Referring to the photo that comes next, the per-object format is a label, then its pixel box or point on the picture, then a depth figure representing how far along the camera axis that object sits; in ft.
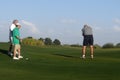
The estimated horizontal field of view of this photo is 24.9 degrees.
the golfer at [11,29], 51.25
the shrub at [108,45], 118.73
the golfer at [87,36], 53.75
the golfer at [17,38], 49.68
